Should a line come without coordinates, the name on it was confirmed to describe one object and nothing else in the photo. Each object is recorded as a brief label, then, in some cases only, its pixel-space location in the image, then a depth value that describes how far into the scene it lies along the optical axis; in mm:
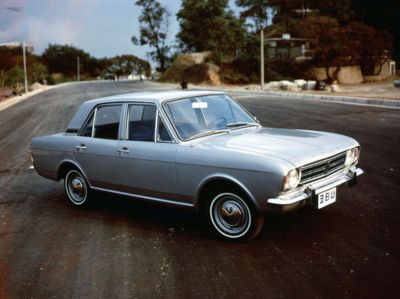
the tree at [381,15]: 52188
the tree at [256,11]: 63375
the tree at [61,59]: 121250
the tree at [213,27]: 54406
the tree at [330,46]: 40625
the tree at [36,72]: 67838
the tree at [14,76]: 52100
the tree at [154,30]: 78000
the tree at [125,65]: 127062
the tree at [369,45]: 41500
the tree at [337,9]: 53625
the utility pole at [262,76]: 35312
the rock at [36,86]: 56759
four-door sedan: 4602
